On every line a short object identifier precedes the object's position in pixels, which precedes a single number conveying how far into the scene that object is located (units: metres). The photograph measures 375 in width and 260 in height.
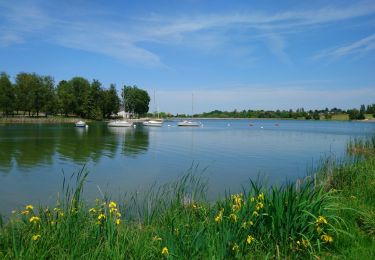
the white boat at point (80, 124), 88.94
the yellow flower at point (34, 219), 5.56
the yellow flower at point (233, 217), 6.03
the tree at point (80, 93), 127.38
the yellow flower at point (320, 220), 6.06
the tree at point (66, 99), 121.25
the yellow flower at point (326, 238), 6.03
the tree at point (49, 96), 108.78
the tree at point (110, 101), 137.12
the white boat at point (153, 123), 114.65
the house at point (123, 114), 160.56
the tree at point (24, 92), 102.19
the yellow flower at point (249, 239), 5.66
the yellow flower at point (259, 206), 6.42
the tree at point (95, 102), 129.75
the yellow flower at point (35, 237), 5.13
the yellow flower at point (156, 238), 5.76
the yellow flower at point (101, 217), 5.98
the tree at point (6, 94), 95.88
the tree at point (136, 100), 171.76
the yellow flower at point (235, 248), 5.52
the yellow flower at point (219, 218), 6.20
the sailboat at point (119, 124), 96.62
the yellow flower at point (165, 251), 5.01
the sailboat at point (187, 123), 121.50
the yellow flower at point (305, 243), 6.04
